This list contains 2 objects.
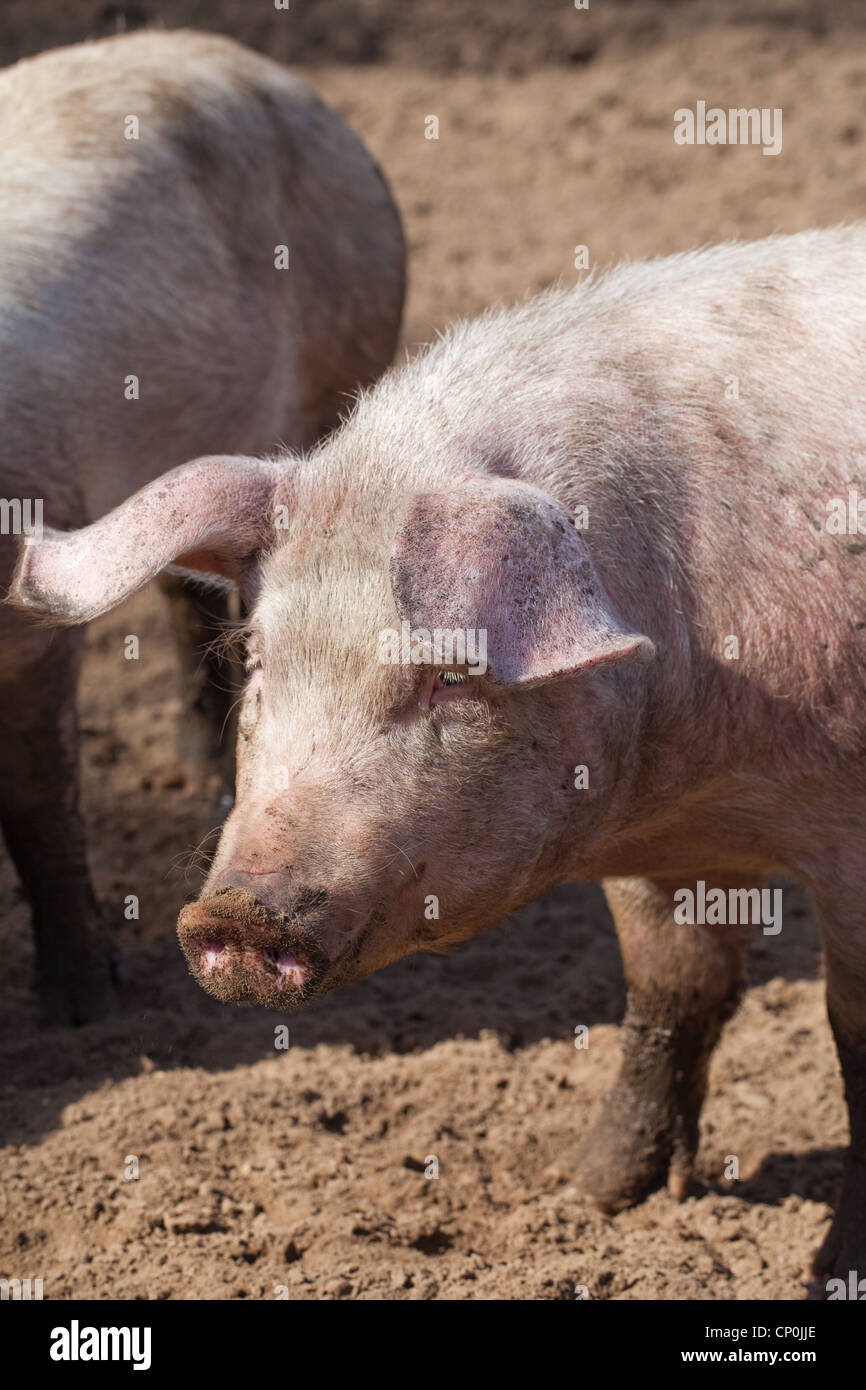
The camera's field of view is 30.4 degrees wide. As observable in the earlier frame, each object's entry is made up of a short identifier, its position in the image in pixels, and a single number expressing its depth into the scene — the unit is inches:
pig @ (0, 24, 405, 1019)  177.2
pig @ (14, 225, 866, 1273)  112.4
